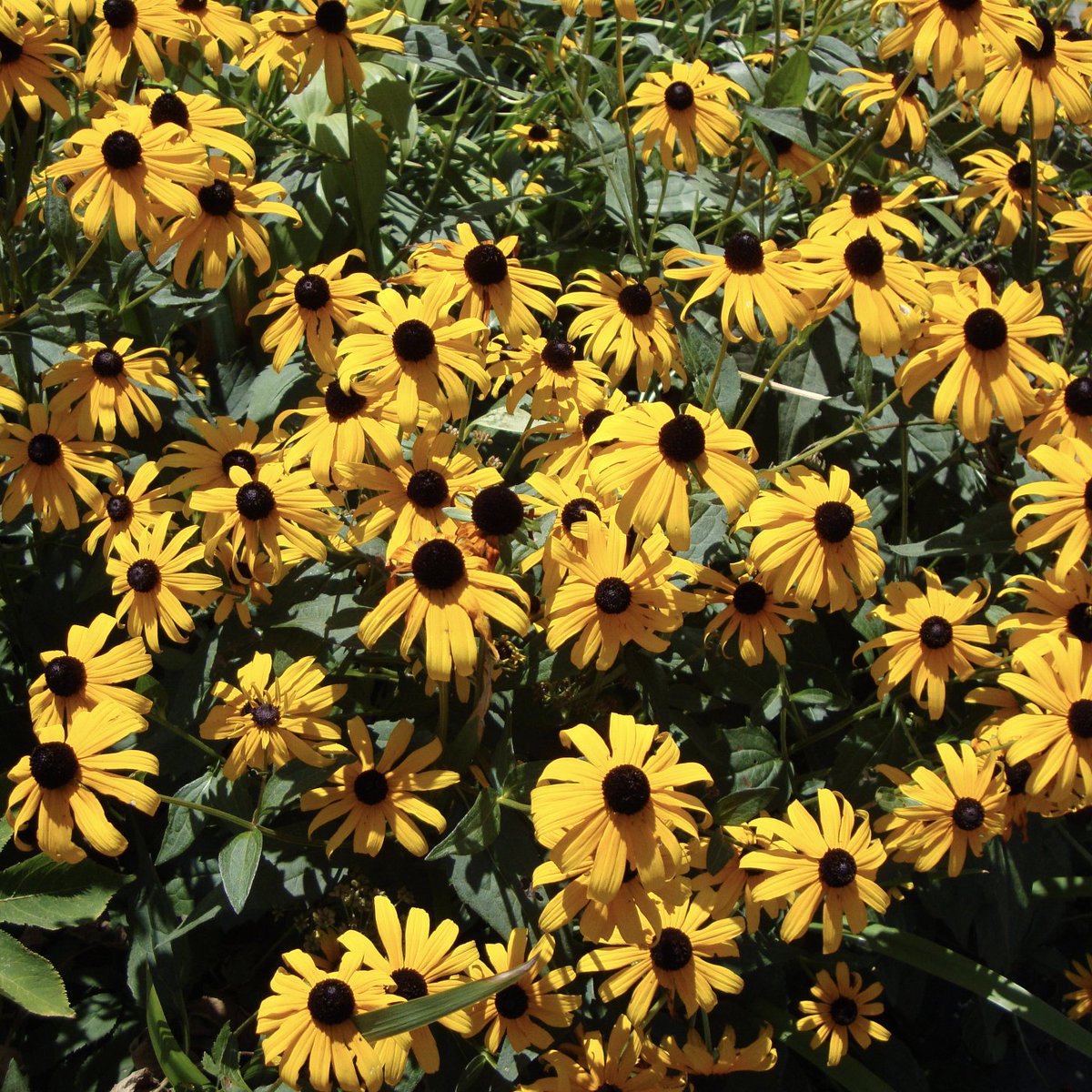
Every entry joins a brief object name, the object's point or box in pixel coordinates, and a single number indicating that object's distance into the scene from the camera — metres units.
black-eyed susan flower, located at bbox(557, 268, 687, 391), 0.93
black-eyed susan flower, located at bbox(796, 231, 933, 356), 0.88
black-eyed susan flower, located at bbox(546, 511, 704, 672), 0.83
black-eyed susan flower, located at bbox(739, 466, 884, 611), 0.86
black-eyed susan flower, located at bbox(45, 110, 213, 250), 0.88
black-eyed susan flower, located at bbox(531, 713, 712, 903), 0.79
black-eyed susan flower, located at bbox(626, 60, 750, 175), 1.00
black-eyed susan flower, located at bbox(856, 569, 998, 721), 0.89
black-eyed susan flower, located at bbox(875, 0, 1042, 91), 0.88
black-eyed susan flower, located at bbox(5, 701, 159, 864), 0.81
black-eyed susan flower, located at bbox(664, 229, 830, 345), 0.88
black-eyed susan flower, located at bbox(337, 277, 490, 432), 0.84
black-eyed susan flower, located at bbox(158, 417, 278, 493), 0.89
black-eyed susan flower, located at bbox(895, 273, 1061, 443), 0.87
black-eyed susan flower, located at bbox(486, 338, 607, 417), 0.91
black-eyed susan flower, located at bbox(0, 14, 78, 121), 0.92
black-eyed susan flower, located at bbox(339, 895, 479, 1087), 0.83
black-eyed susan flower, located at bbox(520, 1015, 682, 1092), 0.85
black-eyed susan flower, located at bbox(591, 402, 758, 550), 0.82
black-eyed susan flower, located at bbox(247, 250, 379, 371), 0.90
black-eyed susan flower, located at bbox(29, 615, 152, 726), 0.84
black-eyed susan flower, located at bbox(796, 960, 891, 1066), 0.92
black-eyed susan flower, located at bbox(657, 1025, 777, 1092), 0.87
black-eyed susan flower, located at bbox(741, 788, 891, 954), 0.85
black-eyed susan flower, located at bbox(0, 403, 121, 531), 0.90
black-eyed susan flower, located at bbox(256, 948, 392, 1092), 0.81
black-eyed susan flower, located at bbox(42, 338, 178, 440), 0.91
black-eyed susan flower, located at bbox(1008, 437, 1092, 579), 0.87
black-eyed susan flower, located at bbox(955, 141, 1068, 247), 1.02
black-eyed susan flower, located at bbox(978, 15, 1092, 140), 0.91
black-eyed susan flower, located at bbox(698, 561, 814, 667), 0.89
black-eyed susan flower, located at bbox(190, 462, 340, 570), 0.85
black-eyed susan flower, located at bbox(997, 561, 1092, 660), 0.87
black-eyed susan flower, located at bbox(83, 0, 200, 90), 0.94
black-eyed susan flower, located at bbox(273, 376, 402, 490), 0.85
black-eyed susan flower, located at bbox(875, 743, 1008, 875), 0.87
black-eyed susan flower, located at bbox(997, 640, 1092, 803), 0.84
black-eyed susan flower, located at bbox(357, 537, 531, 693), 0.80
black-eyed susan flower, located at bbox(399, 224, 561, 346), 0.90
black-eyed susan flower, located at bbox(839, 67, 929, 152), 0.98
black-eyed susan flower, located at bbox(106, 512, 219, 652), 0.87
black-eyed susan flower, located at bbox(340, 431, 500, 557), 0.83
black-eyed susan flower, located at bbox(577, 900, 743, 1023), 0.85
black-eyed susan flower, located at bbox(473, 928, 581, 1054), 0.85
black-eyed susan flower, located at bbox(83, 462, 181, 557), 0.90
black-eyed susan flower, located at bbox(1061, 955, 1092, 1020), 1.01
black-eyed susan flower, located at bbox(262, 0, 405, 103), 0.93
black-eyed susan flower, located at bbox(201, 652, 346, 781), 0.85
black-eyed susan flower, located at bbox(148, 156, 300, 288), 0.91
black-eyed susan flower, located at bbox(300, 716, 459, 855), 0.85
